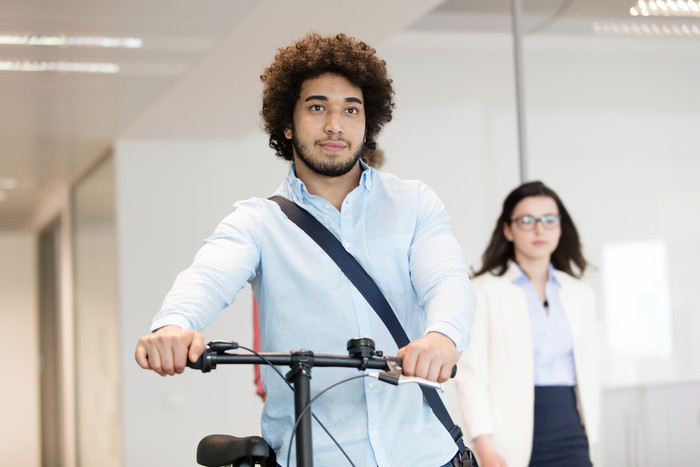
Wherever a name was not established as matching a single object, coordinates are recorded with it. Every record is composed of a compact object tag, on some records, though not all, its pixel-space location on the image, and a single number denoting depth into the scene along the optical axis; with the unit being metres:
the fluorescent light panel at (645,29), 4.46
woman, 3.39
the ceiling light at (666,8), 4.44
